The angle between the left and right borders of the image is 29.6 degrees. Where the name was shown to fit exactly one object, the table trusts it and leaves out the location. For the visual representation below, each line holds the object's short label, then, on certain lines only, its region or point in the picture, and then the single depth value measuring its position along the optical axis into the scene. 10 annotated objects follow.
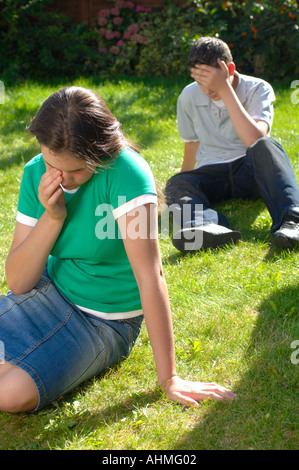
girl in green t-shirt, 1.82
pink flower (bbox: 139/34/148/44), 8.33
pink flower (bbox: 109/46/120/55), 8.52
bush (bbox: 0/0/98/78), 8.06
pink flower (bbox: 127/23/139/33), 8.45
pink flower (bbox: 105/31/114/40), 8.60
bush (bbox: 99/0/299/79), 7.32
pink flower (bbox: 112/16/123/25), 8.60
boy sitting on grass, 3.12
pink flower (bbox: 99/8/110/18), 8.70
